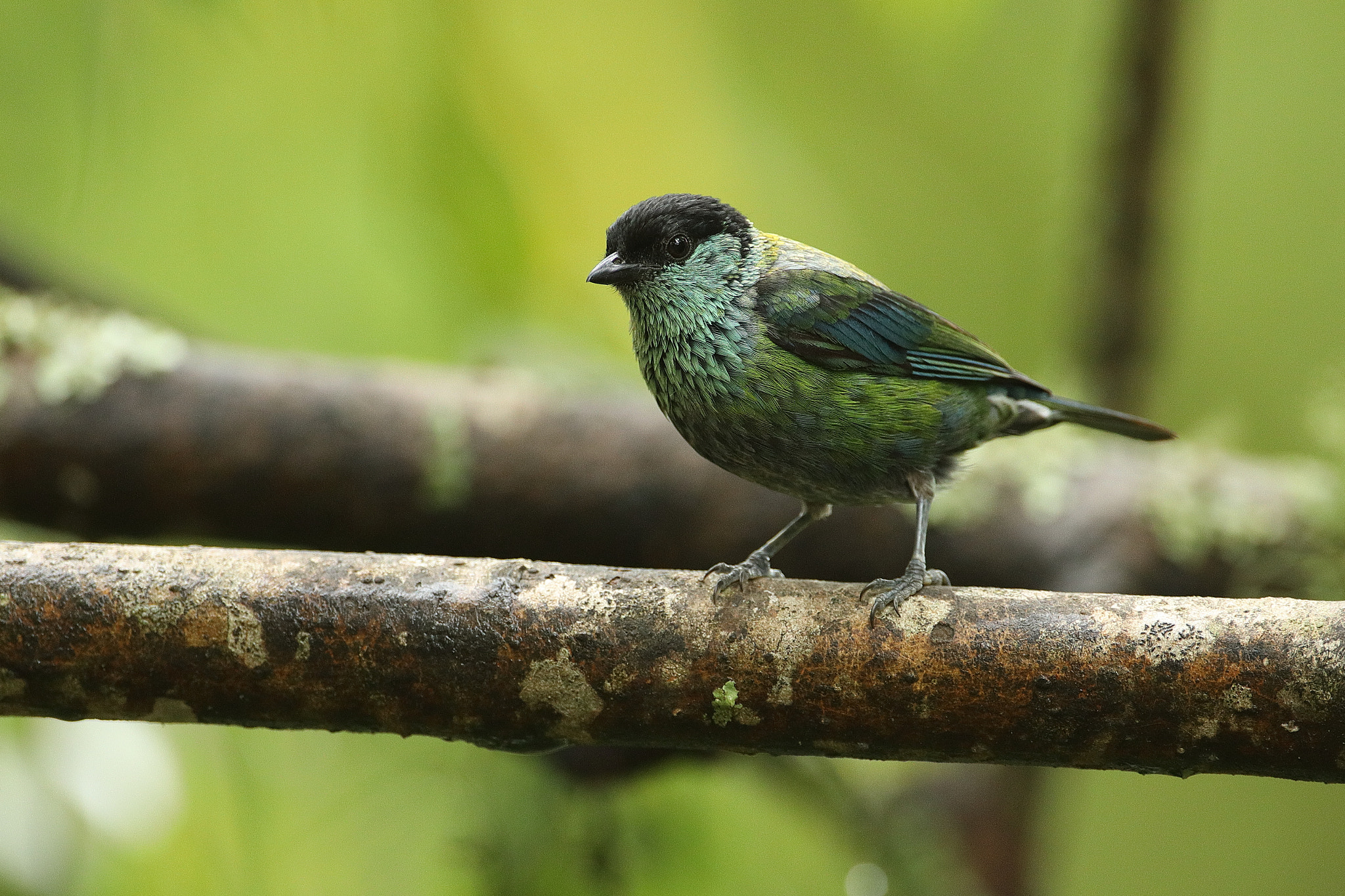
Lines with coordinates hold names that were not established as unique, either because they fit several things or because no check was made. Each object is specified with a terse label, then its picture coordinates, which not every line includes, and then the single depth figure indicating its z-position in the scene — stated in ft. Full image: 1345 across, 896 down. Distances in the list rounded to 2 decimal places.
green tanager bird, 19.47
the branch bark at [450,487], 25.14
